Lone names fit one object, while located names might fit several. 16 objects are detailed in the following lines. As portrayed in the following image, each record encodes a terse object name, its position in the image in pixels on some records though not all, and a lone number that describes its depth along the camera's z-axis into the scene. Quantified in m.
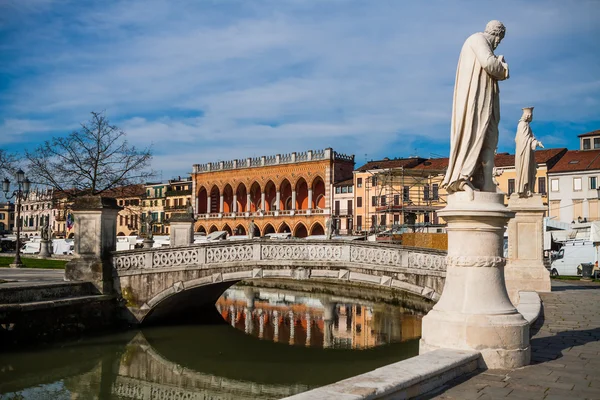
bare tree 27.38
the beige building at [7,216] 117.96
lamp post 25.59
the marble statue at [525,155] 13.56
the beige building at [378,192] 53.80
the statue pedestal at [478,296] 5.88
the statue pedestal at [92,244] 18.89
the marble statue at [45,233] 40.62
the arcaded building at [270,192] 65.94
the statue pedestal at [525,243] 13.57
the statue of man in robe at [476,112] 6.32
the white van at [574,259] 29.08
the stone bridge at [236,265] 17.05
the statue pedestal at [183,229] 27.39
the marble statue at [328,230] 29.78
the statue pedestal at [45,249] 37.47
